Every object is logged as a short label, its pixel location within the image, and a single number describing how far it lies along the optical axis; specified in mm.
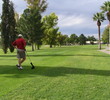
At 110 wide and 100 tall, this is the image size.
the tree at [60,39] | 101250
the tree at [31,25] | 53353
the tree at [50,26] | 75519
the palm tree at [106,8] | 47200
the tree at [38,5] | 55719
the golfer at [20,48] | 12586
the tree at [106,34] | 103944
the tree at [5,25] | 40875
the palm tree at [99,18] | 52638
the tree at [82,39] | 163625
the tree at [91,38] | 183750
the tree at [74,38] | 163325
